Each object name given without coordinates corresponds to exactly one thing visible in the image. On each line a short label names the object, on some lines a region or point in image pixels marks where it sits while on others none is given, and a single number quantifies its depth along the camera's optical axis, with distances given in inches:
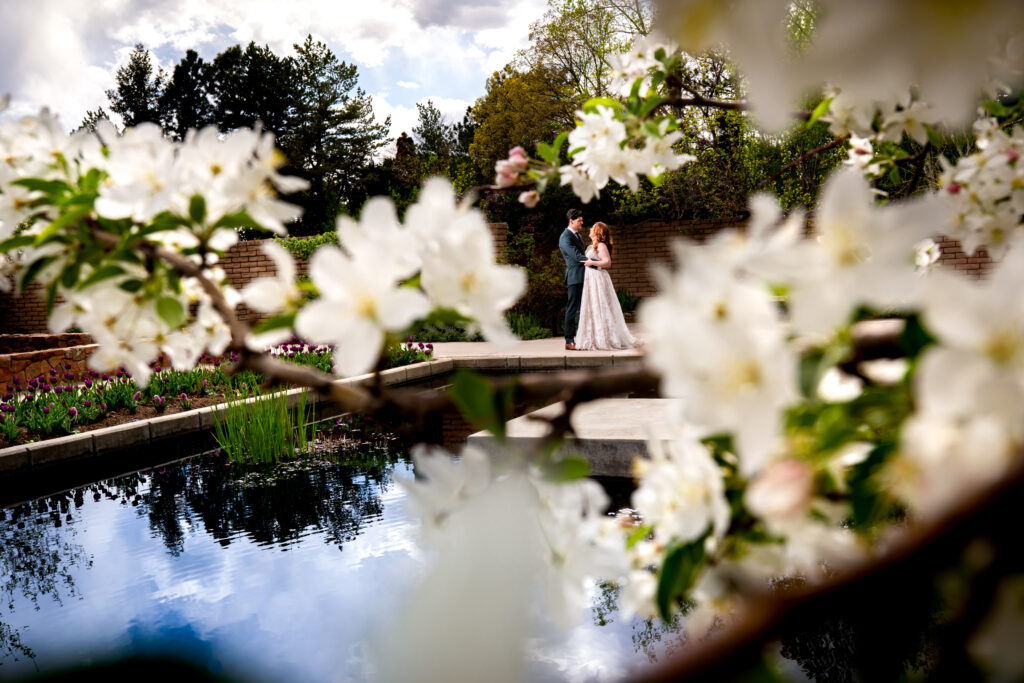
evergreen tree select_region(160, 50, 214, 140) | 1206.9
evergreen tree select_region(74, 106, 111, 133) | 1233.1
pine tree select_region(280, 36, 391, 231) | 1147.3
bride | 402.0
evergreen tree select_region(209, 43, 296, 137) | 1151.6
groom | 398.0
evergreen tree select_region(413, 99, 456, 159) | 1094.4
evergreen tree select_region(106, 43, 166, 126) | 1261.1
